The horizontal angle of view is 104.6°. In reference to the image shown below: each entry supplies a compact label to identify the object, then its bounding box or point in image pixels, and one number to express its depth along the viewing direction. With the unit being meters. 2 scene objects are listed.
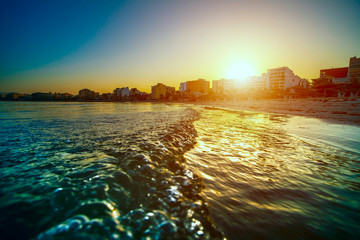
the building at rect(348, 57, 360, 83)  68.06
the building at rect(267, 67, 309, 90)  112.88
